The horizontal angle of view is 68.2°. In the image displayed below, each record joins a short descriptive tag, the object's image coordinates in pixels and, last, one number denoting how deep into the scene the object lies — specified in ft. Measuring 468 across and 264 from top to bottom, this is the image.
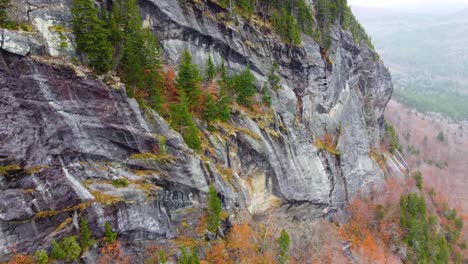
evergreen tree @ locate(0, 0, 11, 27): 78.02
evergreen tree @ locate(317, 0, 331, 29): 209.65
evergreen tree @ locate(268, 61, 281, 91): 166.81
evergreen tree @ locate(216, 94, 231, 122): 124.36
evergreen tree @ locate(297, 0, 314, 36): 195.52
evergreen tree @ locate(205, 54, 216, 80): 136.67
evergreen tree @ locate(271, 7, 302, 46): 182.29
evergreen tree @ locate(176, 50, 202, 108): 117.50
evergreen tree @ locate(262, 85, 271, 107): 151.84
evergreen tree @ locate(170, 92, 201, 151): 104.83
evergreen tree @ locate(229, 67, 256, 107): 140.87
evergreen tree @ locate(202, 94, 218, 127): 118.11
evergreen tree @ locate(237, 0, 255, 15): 172.13
